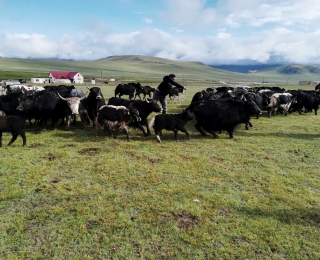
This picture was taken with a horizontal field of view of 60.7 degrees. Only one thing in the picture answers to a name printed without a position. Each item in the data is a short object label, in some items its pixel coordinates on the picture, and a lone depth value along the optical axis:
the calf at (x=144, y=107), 9.27
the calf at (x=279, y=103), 13.77
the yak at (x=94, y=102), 10.07
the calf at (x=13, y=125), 7.07
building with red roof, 73.97
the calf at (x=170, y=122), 8.27
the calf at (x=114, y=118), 8.39
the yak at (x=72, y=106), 9.40
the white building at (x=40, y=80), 67.69
